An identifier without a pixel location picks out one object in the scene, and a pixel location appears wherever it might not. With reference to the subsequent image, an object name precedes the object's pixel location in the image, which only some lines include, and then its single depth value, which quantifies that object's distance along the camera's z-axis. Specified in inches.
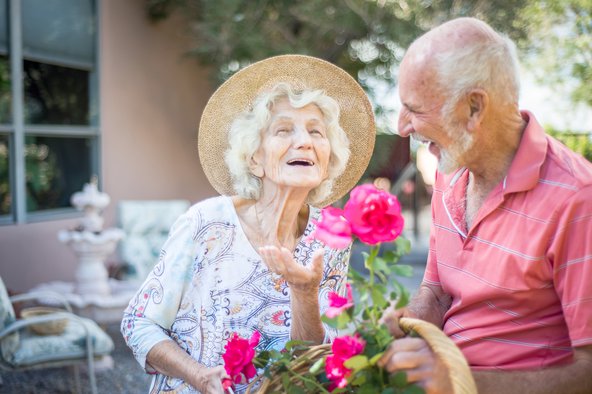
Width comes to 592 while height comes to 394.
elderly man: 56.1
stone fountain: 192.9
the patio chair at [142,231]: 230.7
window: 211.9
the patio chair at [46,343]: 138.8
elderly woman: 76.3
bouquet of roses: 49.8
